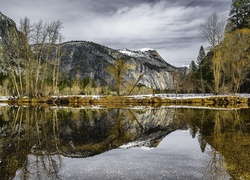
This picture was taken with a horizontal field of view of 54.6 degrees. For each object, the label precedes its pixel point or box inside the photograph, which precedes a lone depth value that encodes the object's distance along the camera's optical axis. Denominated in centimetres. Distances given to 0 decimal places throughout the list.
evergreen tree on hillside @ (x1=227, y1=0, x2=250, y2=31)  6134
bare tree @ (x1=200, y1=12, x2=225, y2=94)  4131
